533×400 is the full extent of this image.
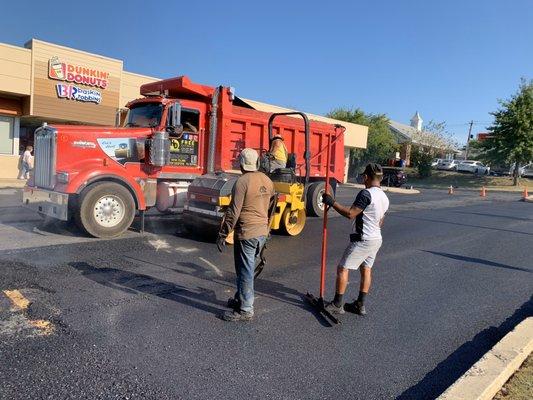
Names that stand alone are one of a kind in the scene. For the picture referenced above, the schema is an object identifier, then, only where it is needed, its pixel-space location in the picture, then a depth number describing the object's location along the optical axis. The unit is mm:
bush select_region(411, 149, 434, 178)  43844
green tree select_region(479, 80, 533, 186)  35062
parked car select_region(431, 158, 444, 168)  49134
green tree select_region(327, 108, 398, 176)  45625
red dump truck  8359
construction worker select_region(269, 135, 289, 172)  9422
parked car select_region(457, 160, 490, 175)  47906
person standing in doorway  19391
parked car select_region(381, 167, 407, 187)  31156
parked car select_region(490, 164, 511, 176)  46094
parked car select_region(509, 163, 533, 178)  44344
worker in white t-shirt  4917
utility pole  66119
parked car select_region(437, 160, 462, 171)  48844
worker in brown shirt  4730
